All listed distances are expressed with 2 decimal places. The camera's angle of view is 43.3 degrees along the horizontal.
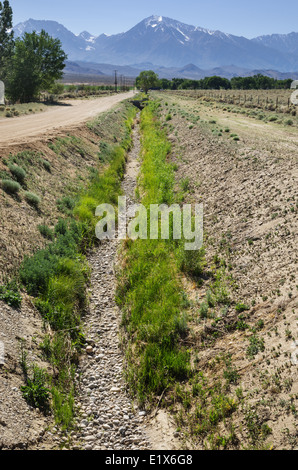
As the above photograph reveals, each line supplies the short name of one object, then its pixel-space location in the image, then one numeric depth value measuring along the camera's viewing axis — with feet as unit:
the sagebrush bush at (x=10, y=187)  50.78
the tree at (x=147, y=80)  495.41
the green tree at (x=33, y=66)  208.64
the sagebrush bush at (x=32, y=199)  53.47
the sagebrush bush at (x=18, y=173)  55.98
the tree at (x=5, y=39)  219.61
